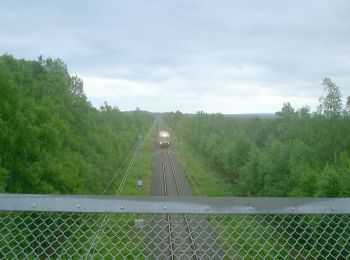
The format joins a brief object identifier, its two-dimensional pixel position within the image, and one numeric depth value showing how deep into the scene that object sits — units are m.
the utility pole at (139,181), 24.91
